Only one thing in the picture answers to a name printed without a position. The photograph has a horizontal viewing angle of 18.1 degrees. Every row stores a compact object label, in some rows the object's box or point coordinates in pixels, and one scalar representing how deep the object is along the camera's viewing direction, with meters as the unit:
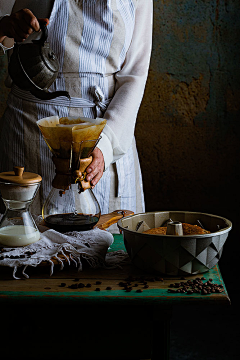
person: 2.11
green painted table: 1.48
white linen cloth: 1.55
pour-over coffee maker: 1.68
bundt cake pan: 1.49
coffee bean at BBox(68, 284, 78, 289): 1.48
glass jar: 1.58
